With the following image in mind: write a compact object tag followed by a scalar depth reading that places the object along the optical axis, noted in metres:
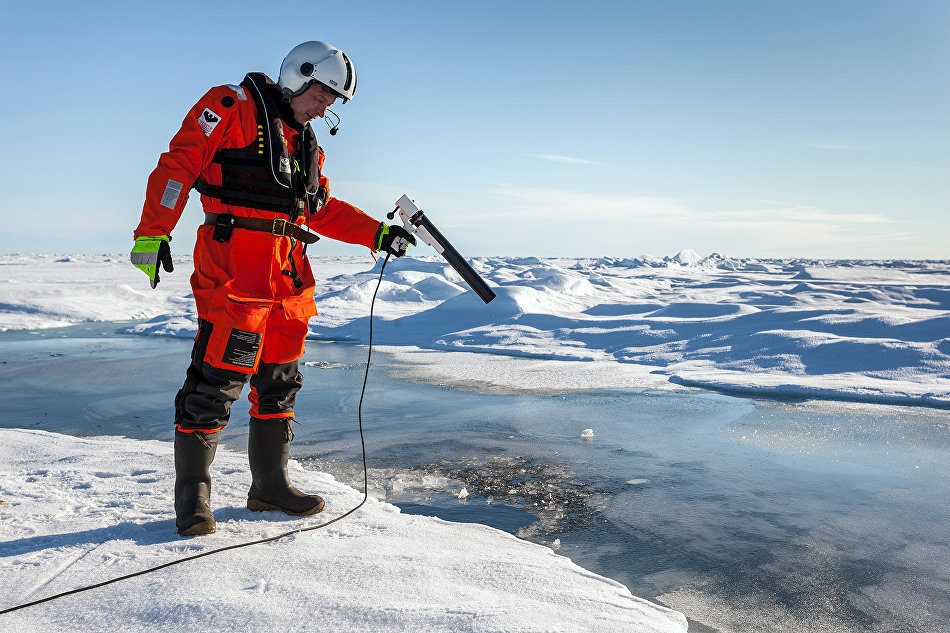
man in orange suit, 1.83
